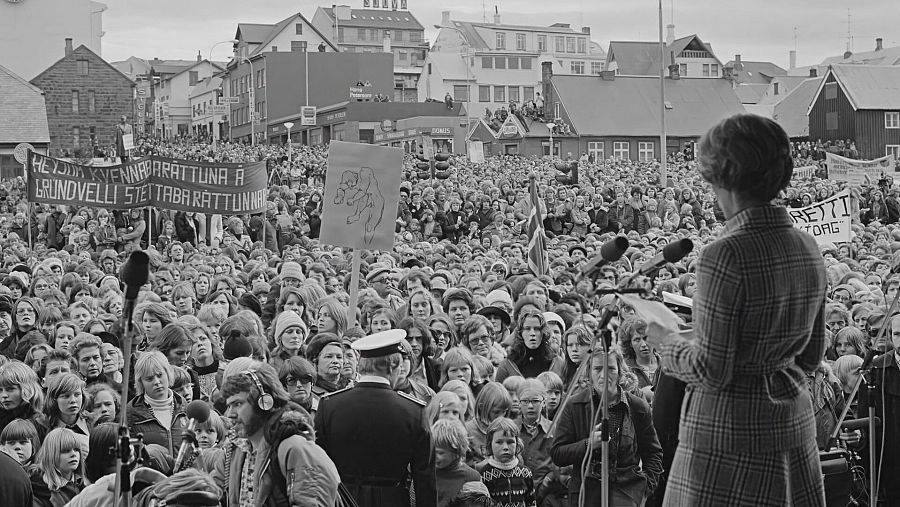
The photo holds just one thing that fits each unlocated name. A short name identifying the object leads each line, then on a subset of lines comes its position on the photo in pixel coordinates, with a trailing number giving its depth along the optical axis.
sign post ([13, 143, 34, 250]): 24.37
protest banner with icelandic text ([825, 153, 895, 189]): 28.55
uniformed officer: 5.73
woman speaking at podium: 3.64
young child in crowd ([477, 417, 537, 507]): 6.79
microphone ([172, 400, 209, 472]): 5.37
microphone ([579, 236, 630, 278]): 3.95
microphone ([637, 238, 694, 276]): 3.80
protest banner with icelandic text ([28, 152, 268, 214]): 17.00
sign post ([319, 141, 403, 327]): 10.43
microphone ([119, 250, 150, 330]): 4.07
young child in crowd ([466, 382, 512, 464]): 7.18
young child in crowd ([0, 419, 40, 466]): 6.70
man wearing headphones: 4.93
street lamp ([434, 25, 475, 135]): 88.62
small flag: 15.45
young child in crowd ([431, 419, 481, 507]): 6.64
